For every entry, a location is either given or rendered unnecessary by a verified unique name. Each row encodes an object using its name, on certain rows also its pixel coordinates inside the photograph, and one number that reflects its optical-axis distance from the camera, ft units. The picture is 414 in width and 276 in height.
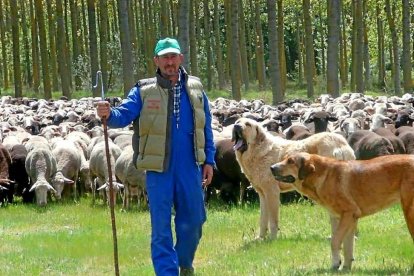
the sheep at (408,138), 55.57
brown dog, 30.19
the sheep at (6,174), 61.16
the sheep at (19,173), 64.59
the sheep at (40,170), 60.08
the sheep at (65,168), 62.08
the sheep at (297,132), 58.97
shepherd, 28.63
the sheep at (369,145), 53.42
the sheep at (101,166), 59.43
